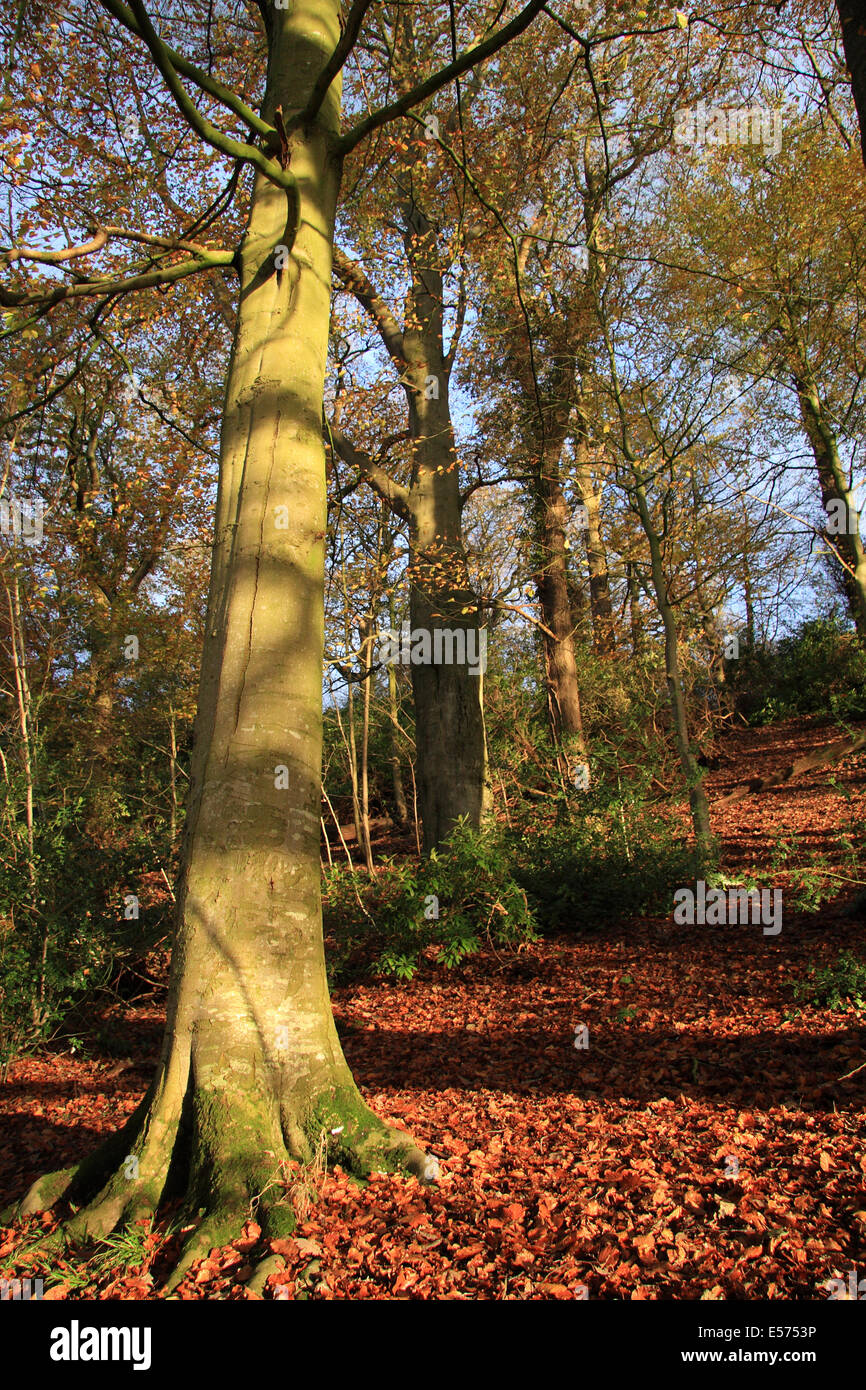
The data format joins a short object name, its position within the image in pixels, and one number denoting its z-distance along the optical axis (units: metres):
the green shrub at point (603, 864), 7.46
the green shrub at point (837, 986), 3.96
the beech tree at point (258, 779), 2.86
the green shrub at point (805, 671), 16.11
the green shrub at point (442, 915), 6.94
